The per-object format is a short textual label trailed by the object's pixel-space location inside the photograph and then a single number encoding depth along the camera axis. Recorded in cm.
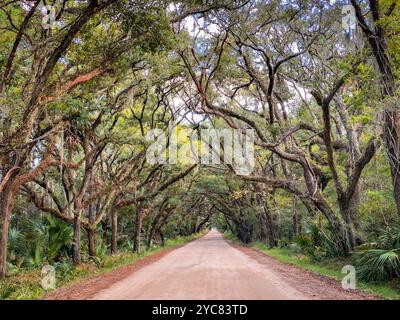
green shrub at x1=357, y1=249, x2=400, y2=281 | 1009
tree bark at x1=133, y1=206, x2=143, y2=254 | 2545
